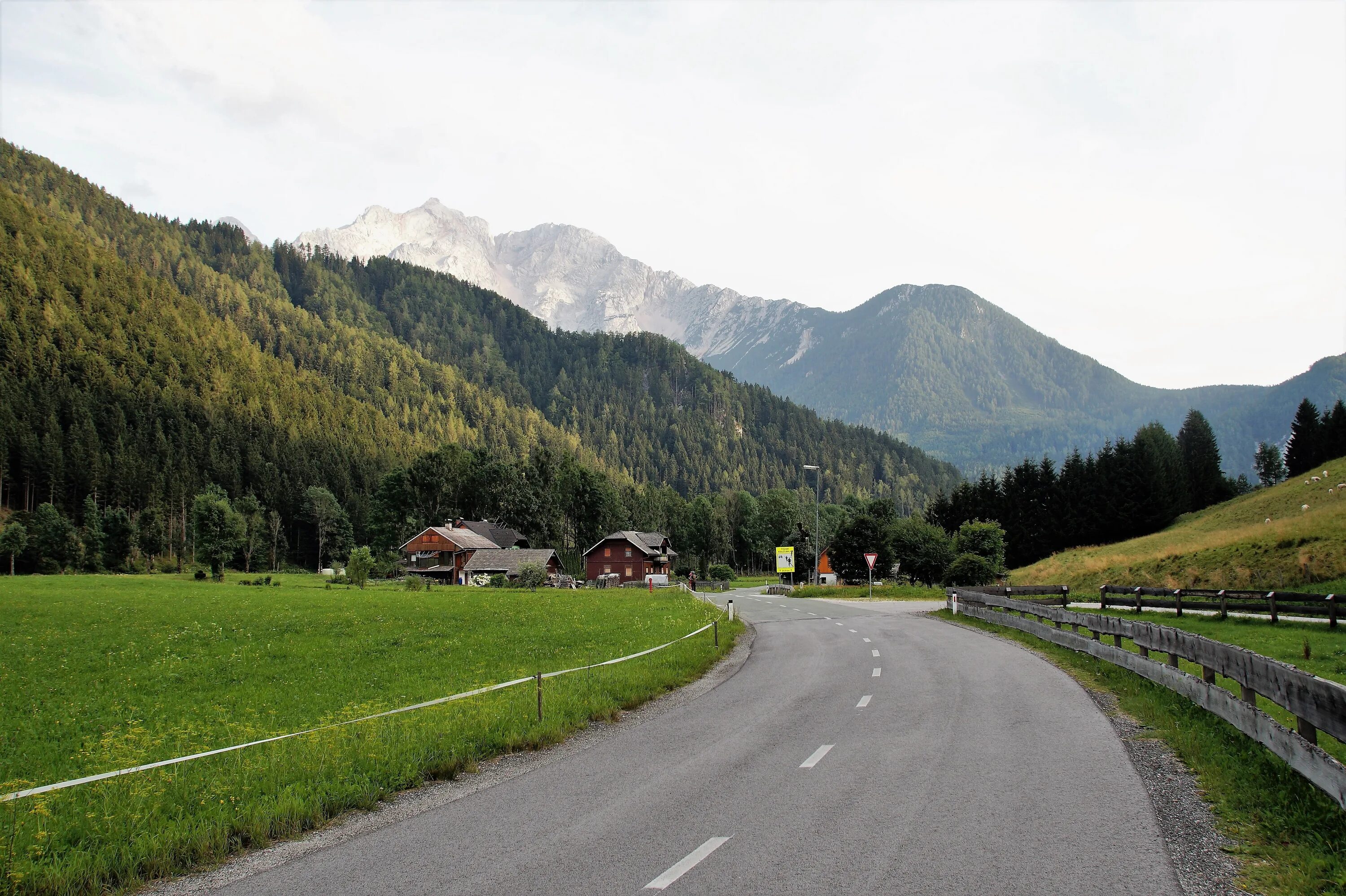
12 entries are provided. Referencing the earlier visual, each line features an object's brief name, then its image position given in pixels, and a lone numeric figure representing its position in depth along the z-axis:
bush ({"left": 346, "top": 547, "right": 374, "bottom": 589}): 79.12
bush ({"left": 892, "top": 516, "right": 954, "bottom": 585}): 83.56
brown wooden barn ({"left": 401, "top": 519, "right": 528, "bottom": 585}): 118.19
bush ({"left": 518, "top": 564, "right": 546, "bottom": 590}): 88.00
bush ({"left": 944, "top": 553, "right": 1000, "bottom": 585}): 56.16
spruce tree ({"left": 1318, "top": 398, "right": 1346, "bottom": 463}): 98.75
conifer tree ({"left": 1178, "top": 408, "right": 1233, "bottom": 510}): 109.25
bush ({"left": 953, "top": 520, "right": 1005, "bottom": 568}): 72.88
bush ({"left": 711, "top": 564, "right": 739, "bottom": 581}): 135.25
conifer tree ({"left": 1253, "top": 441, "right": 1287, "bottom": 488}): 170.62
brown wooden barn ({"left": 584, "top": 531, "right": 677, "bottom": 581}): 120.62
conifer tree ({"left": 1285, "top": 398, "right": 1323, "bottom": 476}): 106.12
